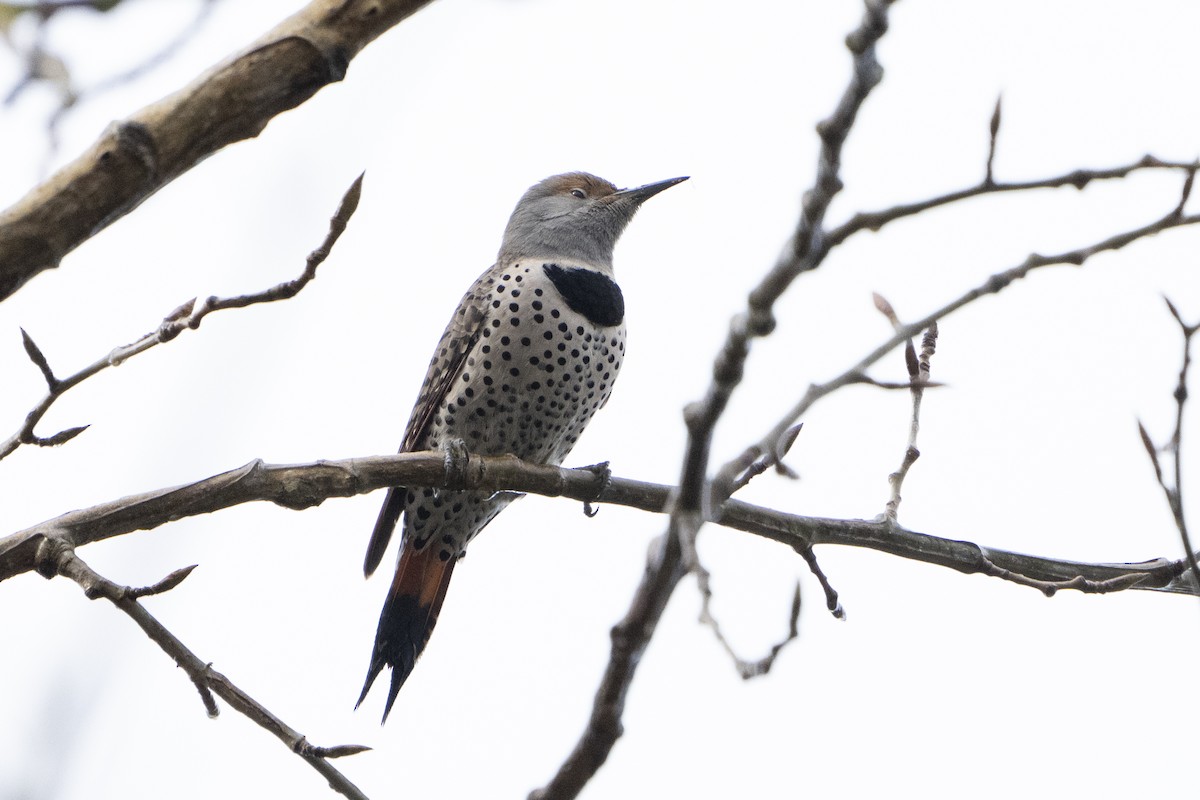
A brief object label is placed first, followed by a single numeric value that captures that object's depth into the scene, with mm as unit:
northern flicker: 9859
